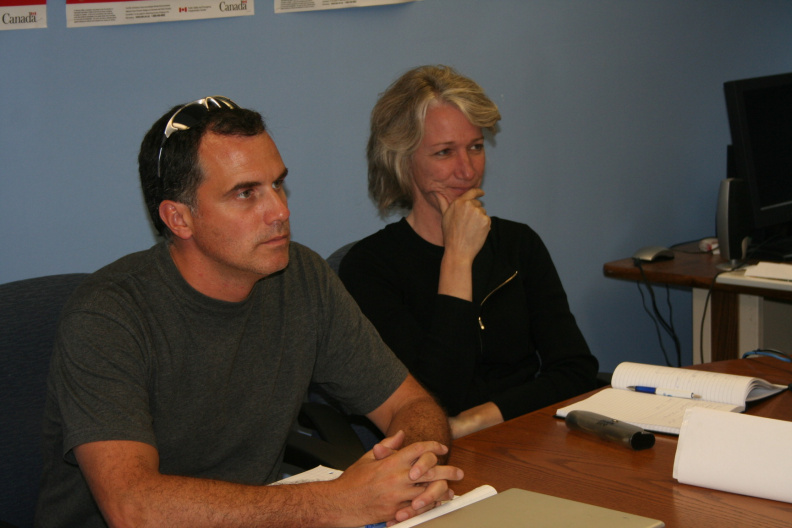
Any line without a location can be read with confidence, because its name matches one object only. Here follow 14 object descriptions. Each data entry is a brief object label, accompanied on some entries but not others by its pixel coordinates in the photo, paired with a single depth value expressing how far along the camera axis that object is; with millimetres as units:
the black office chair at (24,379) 2529
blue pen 2611
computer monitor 3387
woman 2857
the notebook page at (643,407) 2523
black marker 2470
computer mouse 3465
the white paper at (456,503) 2325
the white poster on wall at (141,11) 2859
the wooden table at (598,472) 2318
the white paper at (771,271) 3223
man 2372
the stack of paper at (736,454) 2336
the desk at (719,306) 3323
